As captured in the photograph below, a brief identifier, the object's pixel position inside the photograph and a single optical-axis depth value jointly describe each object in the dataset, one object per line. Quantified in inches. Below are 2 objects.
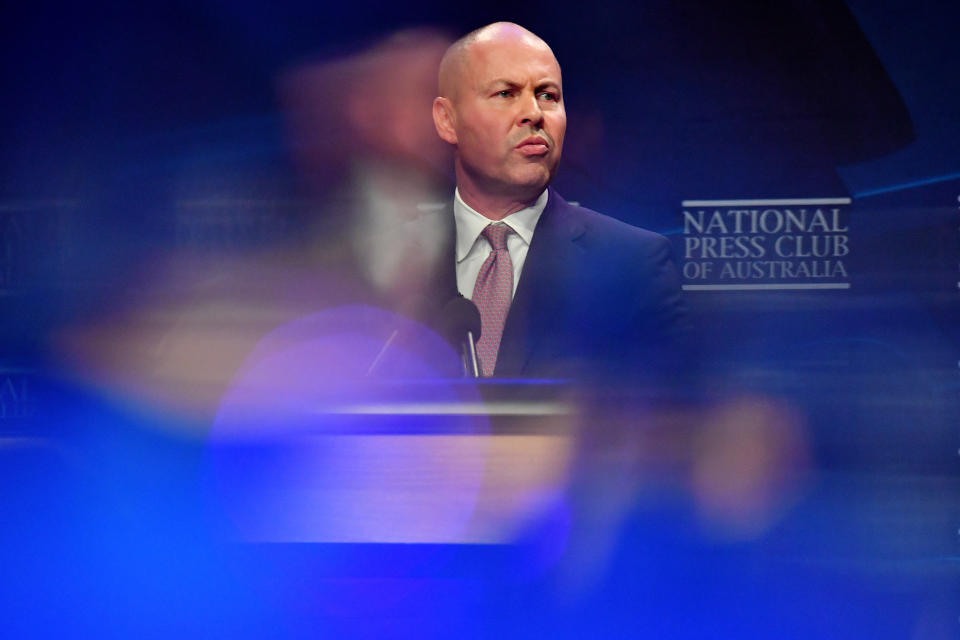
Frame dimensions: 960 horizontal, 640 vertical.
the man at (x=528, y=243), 342.8
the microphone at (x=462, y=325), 336.8
